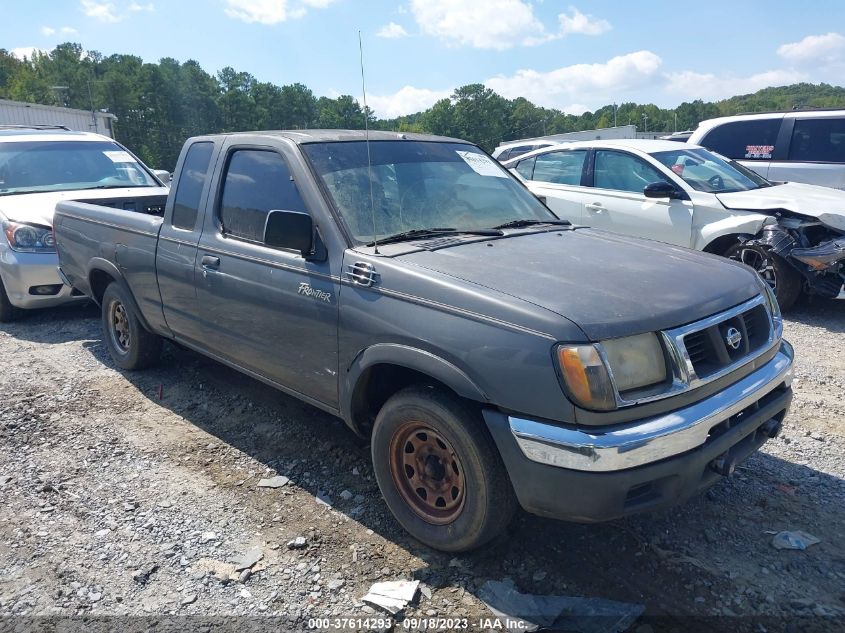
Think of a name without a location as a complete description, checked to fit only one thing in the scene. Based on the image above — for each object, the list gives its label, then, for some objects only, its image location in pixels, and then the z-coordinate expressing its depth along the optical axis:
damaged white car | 6.52
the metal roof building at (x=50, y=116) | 24.89
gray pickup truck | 2.57
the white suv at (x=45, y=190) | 6.84
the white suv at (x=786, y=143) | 8.87
